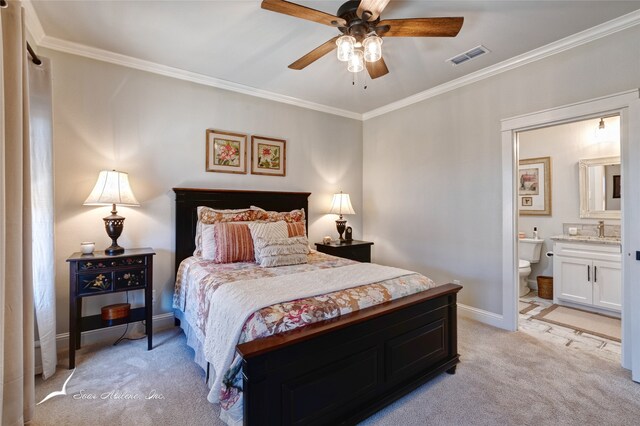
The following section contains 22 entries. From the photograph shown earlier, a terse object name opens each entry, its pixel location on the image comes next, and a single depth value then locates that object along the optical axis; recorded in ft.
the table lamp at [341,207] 13.65
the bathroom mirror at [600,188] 12.42
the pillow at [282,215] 11.27
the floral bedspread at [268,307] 5.04
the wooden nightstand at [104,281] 7.80
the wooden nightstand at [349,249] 12.81
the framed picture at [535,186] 14.52
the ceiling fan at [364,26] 5.87
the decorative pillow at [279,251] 8.65
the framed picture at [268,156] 12.32
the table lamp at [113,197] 8.43
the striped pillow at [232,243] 8.99
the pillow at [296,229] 10.56
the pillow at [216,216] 10.05
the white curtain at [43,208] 7.18
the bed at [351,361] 4.66
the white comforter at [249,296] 5.09
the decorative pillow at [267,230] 9.25
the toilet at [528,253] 14.30
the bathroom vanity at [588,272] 11.14
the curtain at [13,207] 4.56
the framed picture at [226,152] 11.33
